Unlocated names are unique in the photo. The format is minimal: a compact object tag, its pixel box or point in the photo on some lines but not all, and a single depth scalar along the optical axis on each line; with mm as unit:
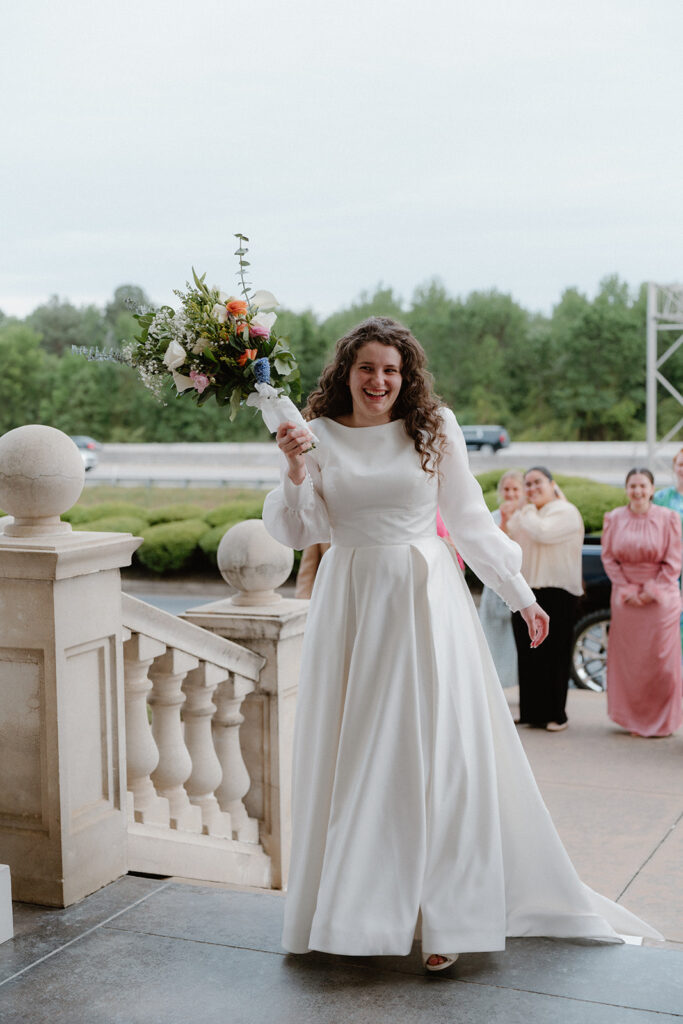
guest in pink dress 7484
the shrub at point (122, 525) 18178
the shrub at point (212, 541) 16984
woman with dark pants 7684
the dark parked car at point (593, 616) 8766
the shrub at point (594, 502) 13547
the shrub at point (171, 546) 17359
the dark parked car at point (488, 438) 30859
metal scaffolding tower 12703
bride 3094
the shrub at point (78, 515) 19812
